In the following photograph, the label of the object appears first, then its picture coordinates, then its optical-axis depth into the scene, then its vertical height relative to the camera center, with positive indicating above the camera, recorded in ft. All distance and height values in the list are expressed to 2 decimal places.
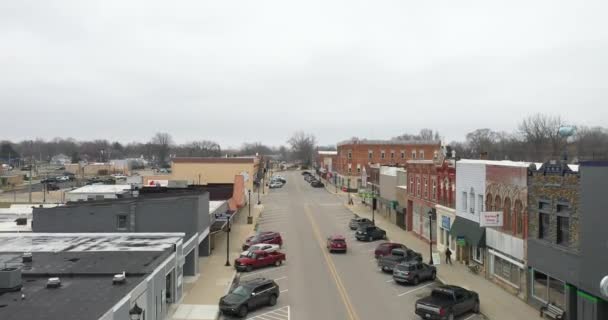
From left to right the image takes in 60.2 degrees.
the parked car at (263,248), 119.37 -21.32
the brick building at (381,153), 329.93 +1.27
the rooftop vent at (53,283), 57.21 -13.96
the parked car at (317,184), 375.25 -20.92
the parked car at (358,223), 172.49 -22.61
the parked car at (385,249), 124.26 -22.44
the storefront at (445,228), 125.70 -18.35
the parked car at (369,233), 153.69 -23.15
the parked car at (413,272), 99.28 -22.52
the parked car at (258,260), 112.16 -22.94
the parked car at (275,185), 366.22 -21.02
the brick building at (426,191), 132.98 -10.21
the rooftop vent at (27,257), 71.00 -13.86
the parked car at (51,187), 309.53 -19.09
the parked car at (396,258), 110.01 -22.03
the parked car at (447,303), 75.00 -21.77
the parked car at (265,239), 136.46 -22.29
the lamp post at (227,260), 115.55 -23.38
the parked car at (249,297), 78.74 -22.13
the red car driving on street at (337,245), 133.59 -22.92
